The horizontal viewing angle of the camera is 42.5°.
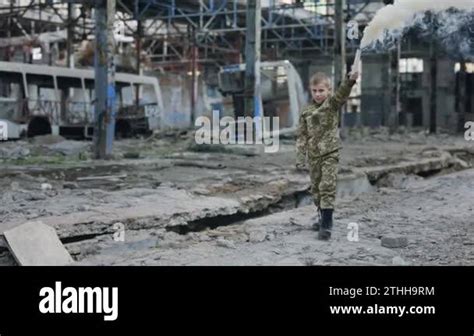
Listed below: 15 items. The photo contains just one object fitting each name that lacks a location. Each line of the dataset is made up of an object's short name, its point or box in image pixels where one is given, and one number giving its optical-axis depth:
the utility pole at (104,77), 11.92
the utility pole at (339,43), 18.45
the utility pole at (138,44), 23.02
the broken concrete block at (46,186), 7.32
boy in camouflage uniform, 5.14
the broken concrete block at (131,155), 12.33
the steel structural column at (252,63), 13.78
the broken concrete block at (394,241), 4.83
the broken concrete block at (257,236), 5.21
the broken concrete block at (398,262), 4.20
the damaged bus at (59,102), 17.94
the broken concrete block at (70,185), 7.51
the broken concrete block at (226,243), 4.97
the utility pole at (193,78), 26.75
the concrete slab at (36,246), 4.15
